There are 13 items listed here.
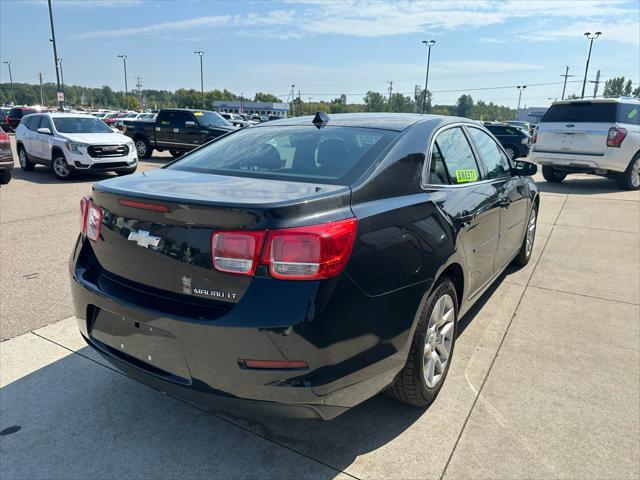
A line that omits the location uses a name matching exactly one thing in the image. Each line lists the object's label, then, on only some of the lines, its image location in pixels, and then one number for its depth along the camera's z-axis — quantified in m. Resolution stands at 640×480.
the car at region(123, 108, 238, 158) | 17.03
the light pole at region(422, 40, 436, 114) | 51.35
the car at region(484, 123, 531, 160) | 20.27
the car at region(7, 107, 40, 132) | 29.75
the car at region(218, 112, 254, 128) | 32.59
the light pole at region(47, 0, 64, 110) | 29.53
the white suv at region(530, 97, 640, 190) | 10.62
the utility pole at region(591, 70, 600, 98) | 68.06
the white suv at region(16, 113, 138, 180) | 11.27
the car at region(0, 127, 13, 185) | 10.12
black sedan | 1.93
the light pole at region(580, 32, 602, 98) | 47.53
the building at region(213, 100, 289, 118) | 108.88
